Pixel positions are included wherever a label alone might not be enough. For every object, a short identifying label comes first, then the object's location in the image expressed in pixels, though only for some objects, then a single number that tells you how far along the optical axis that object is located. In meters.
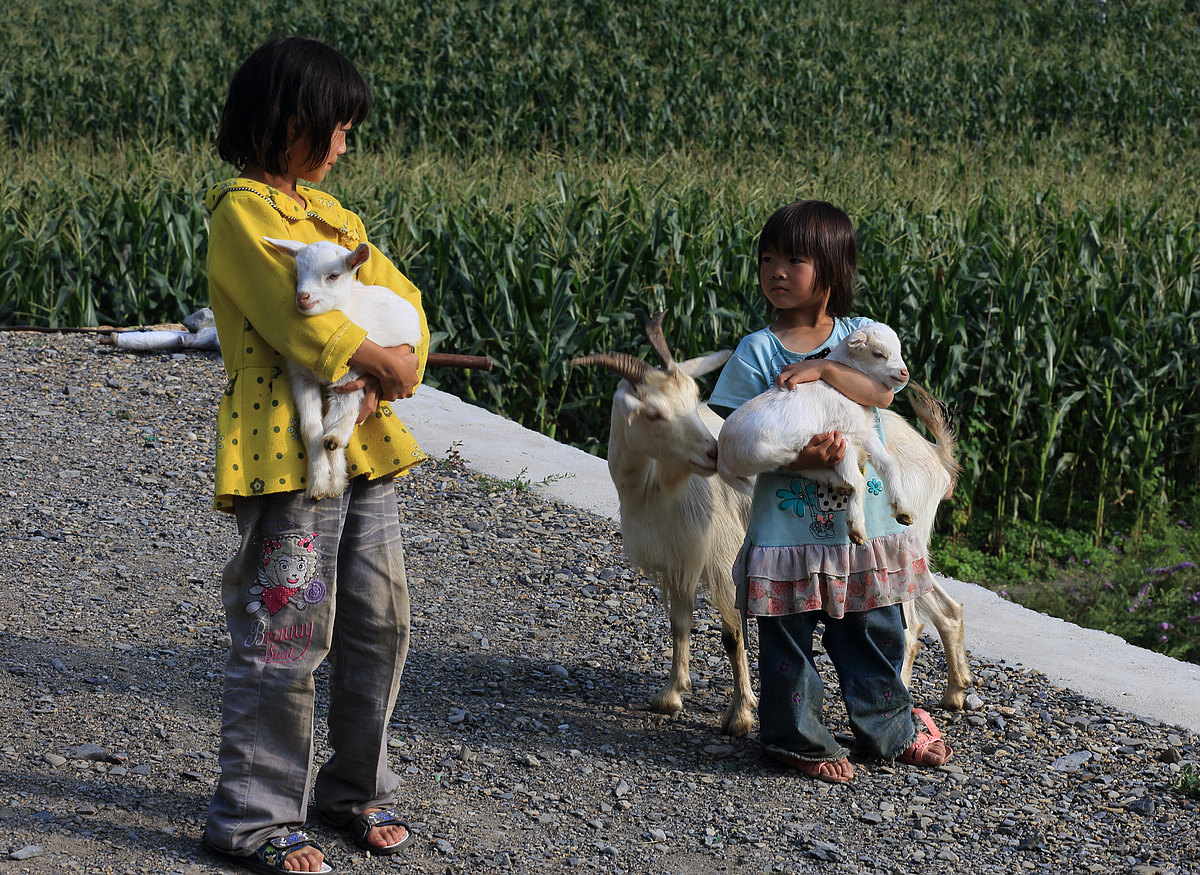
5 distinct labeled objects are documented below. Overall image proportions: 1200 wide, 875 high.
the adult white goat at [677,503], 3.59
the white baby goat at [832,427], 3.40
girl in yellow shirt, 2.77
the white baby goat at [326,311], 2.72
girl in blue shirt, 3.59
